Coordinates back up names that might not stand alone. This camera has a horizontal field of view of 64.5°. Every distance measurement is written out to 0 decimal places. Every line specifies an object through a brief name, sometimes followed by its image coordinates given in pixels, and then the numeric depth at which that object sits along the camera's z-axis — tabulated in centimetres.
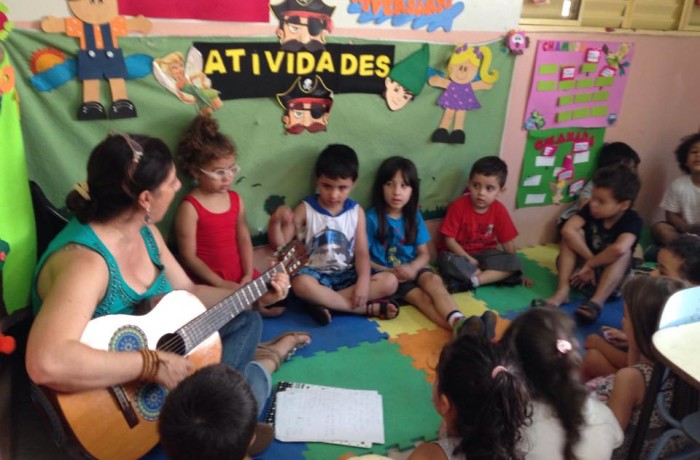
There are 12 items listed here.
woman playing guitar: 138
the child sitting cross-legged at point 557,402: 129
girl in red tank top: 228
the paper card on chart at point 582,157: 339
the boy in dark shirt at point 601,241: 285
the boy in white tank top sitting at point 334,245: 259
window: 300
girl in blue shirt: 277
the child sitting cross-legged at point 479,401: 121
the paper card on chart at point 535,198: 338
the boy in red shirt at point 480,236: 296
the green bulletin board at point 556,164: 324
